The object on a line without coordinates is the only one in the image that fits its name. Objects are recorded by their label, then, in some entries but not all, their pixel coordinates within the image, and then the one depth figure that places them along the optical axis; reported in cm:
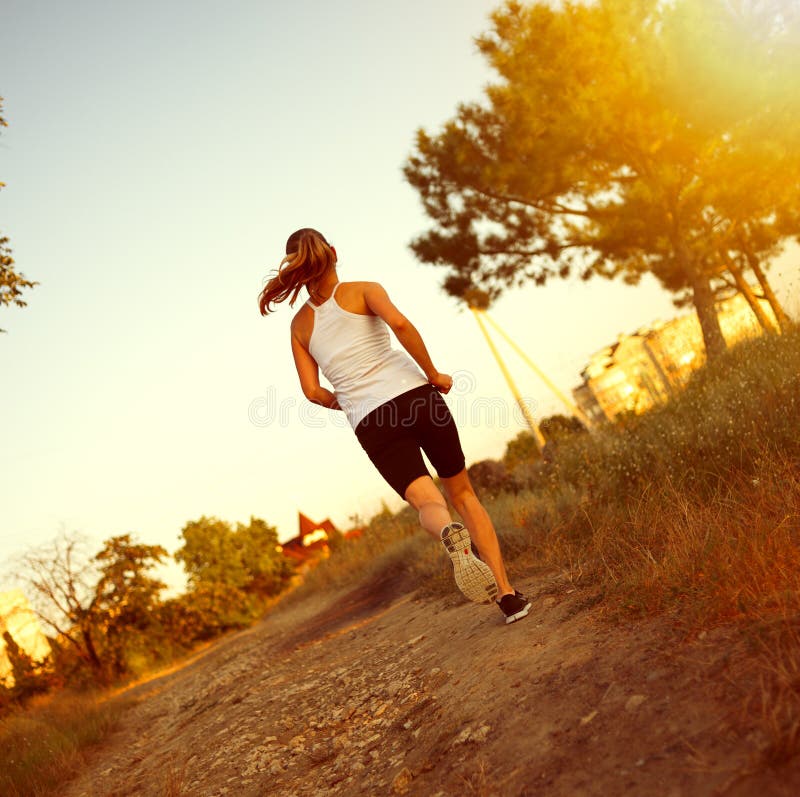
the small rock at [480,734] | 236
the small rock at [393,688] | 341
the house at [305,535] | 3056
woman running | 319
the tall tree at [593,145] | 1348
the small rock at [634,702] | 205
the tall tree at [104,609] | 1288
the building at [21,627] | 1392
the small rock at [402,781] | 234
